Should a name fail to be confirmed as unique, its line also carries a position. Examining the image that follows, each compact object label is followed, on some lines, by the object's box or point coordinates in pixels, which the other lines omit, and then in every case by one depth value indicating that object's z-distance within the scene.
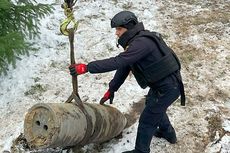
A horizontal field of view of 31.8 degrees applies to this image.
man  4.71
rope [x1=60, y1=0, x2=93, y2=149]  4.67
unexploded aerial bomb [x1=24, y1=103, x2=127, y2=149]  4.75
